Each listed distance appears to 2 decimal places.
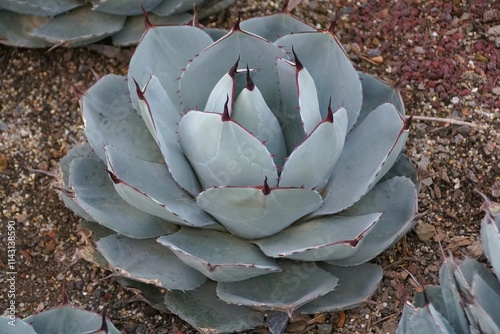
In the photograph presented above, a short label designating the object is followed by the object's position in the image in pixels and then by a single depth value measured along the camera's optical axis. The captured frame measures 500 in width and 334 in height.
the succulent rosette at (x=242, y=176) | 2.08
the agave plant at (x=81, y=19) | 2.39
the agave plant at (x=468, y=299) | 2.00
